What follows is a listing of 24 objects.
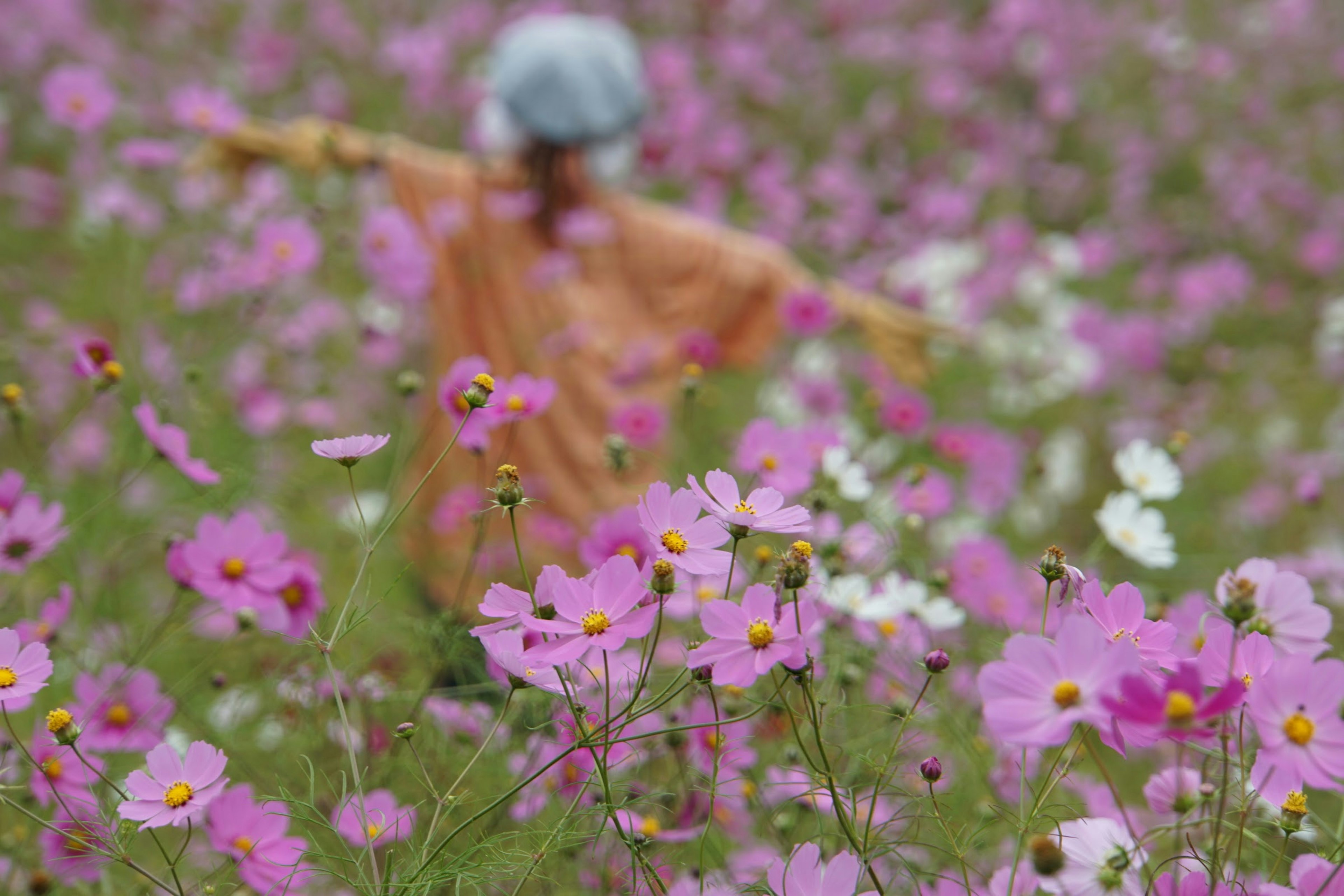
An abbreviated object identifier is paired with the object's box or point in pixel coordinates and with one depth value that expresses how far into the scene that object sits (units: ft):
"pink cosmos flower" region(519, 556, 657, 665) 6.93
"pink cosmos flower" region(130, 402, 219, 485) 7.58
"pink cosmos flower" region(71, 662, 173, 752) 7.61
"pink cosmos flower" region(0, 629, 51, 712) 7.08
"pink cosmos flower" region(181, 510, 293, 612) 7.63
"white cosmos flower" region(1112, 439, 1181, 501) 8.20
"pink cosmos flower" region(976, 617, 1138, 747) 6.69
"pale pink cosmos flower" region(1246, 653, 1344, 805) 6.76
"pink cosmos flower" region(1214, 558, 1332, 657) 6.97
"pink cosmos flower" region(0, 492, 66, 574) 7.62
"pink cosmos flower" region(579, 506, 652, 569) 7.73
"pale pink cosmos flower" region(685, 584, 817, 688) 6.89
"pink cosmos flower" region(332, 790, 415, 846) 7.29
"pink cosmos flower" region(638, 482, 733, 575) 7.00
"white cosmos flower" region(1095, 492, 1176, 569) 8.05
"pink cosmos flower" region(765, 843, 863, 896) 6.99
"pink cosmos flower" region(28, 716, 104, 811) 7.30
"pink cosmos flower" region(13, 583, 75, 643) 7.62
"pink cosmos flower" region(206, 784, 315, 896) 7.24
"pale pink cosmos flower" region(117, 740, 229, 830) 7.10
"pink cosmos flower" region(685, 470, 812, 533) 6.99
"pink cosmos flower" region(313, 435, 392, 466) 7.08
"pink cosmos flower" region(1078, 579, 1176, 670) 7.00
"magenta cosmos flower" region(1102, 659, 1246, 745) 6.63
